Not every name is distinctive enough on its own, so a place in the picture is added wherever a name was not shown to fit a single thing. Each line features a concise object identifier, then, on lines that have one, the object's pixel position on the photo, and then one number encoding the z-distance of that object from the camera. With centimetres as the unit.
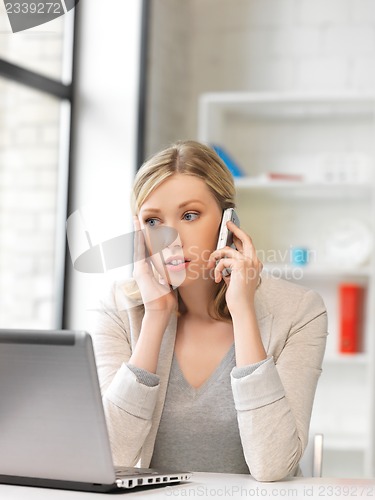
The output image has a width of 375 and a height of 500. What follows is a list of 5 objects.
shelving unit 310
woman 169
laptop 141
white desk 147
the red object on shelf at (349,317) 310
